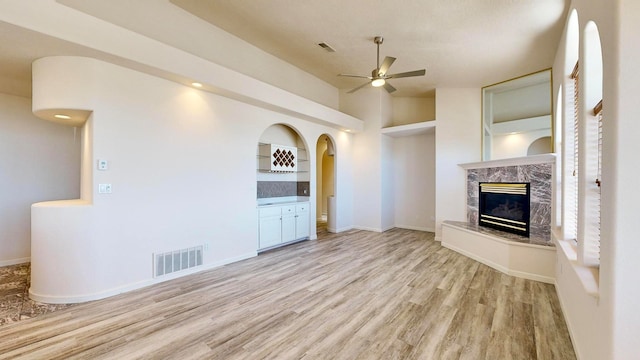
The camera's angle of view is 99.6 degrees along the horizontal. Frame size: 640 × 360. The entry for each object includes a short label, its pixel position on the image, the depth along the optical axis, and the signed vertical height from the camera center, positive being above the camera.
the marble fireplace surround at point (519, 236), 3.75 -0.91
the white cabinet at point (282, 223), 5.00 -0.90
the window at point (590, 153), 2.10 +0.22
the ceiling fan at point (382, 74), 3.75 +1.54
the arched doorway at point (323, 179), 8.80 -0.01
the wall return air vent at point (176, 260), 3.57 -1.14
